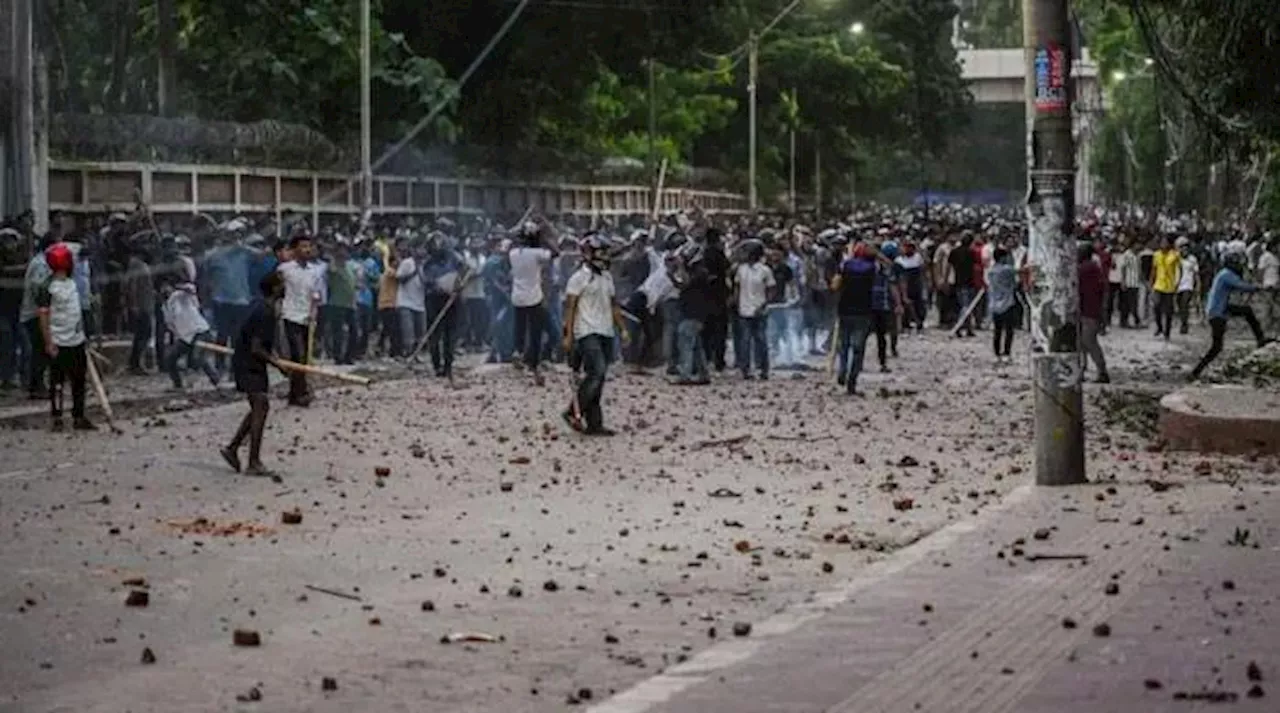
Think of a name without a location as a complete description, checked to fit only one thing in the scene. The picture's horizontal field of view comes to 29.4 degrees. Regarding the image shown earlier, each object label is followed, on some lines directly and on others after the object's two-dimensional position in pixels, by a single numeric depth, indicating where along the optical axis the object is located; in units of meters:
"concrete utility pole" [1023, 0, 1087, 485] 15.97
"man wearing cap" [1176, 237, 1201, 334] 40.97
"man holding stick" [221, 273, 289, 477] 17.11
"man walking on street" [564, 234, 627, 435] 20.61
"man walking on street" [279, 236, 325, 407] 23.97
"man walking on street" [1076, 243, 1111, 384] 26.64
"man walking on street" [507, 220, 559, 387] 27.81
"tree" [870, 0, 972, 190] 85.19
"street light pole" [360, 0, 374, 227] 38.53
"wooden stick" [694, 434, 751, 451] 19.84
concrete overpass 118.62
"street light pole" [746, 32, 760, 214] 65.21
